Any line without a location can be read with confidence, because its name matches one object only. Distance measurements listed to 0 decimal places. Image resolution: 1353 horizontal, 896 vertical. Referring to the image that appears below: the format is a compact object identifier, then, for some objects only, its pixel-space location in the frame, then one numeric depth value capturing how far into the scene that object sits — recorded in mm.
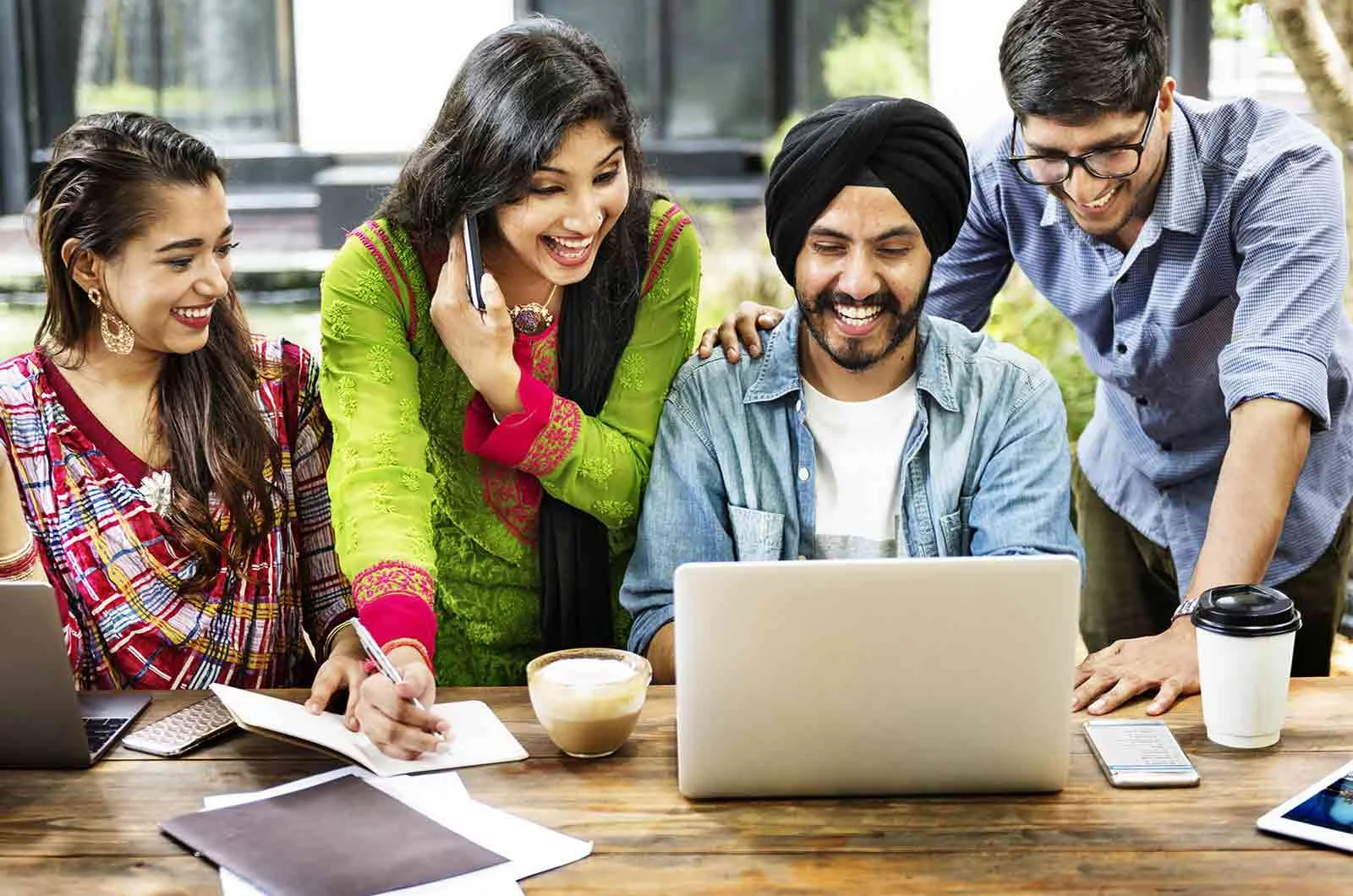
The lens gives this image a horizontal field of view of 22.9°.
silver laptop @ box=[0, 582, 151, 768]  2863
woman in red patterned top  3217
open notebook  2933
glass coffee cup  2931
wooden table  2744
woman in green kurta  3173
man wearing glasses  3274
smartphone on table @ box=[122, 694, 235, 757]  2992
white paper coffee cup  2931
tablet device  2784
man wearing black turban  3217
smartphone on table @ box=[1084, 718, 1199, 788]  2887
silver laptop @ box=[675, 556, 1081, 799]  2785
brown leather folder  2748
